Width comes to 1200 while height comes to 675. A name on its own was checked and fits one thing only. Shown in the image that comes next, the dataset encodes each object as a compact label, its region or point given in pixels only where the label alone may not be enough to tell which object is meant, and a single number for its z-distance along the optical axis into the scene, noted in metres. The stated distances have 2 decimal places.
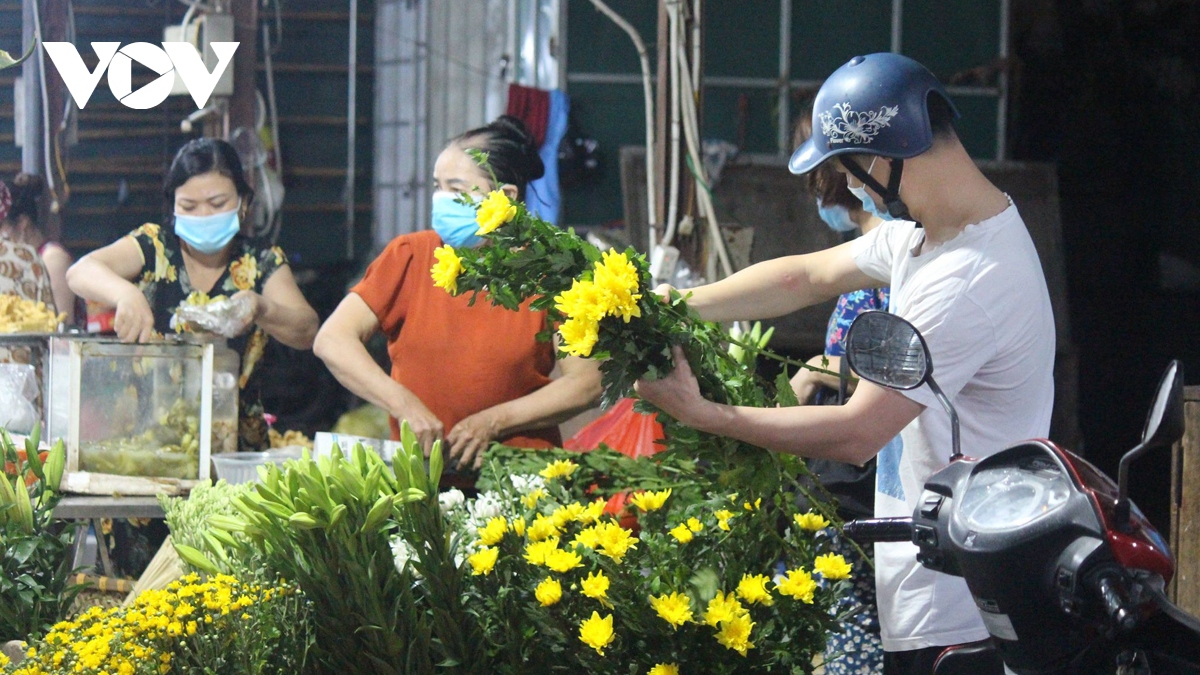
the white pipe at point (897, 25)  11.45
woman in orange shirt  6.02
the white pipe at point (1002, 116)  11.55
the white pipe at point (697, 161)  7.30
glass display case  5.62
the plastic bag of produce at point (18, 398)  6.12
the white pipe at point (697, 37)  7.23
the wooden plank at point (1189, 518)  5.56
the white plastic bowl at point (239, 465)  5.59
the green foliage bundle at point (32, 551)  4.57
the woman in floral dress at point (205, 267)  6.80
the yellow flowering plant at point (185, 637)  3.85
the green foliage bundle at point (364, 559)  4.14
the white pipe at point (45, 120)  6.61
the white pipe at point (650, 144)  7.58
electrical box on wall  7.04
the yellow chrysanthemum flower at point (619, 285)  3.53
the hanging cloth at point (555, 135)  10.26
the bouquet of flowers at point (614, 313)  3.56
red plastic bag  6.75
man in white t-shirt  3.56
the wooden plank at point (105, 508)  5.41
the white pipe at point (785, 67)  11.34
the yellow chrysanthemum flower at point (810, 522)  4.37
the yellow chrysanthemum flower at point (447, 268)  3.95
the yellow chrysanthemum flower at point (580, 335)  3.53
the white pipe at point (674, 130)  7.22
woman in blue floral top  5.10
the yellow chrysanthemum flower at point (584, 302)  3.51
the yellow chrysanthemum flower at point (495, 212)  3.79
